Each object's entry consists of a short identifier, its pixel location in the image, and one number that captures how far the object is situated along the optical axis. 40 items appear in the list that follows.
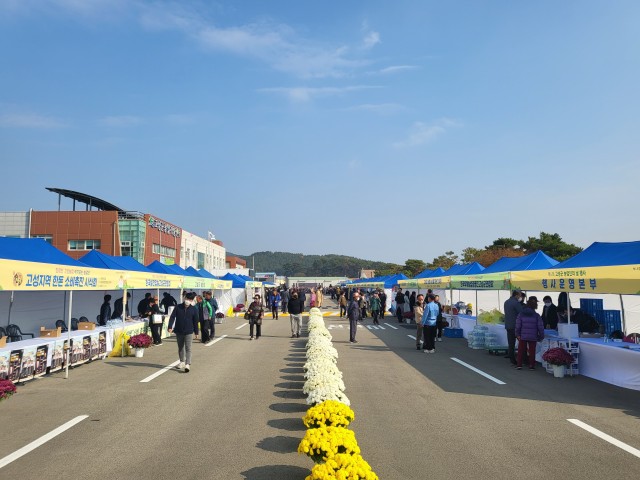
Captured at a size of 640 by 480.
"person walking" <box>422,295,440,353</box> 14.96
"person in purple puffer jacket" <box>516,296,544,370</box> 12.07
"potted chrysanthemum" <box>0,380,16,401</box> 7.70
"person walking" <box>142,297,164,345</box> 16.38
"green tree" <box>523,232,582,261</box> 56.50
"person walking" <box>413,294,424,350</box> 15.86
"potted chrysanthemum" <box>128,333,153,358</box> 13.72
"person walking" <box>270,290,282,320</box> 31.88
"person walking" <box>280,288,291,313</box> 36.38
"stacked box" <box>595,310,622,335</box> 16.61
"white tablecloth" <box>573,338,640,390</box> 9.73
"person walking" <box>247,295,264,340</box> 18.62
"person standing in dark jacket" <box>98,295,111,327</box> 16.06
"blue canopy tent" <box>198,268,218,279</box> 31.59
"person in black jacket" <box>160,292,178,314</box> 21.81
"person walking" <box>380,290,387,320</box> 29.61
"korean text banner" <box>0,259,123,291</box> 8.38
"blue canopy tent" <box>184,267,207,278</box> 28.16
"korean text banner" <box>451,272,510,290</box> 14.78
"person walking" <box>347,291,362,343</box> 17.58
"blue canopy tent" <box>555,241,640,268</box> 11.93
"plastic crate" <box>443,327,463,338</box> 20.72
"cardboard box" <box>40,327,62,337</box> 11.77
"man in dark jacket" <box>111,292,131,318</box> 18.21
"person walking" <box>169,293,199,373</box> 11.56
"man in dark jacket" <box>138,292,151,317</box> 18.00
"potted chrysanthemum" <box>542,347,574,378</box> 10.98
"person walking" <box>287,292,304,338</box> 19.13
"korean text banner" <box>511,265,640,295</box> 9.21
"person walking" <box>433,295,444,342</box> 19.03
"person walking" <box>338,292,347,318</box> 32.12
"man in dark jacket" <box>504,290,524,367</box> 13.24
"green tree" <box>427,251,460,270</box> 73.79
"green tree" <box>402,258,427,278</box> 101.58
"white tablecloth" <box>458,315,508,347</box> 15.40
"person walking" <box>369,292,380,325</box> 27.23
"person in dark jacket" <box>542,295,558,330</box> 15.50
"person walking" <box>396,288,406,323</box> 28.88
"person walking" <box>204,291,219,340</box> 18.19
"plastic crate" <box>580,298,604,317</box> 17.67
